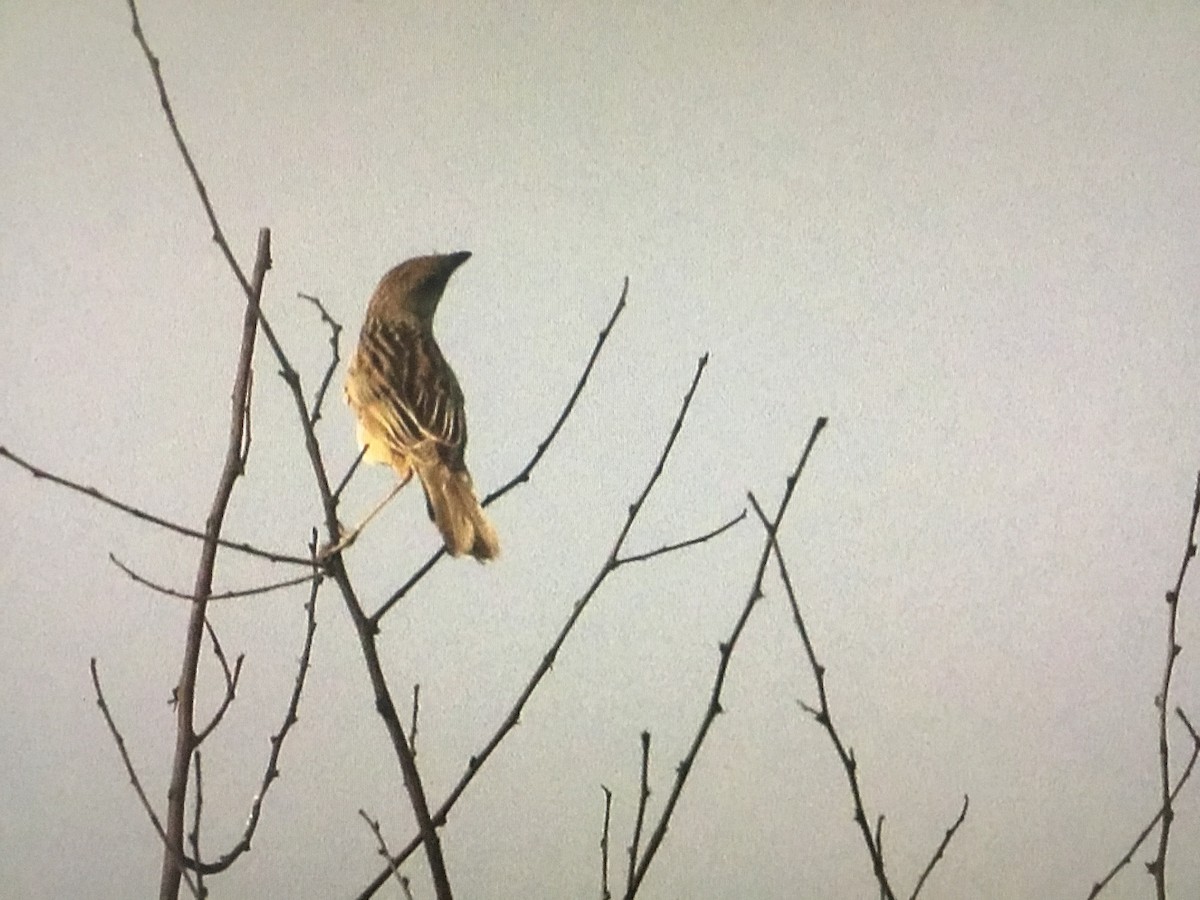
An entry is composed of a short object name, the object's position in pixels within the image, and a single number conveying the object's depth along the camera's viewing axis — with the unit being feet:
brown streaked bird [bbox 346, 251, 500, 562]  25.99
